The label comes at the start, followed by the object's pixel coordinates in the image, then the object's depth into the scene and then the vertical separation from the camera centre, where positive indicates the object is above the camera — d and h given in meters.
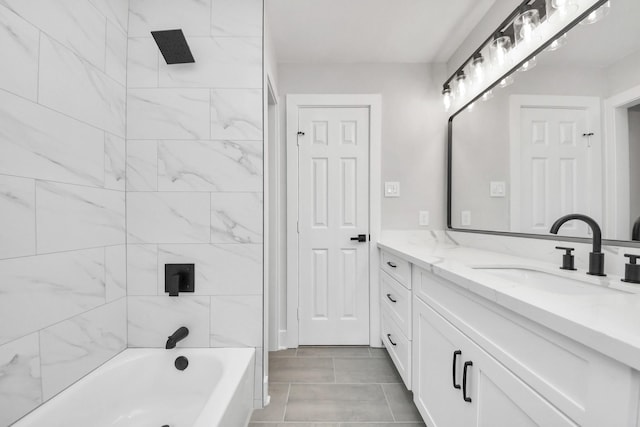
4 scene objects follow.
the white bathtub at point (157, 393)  1.01 -0.78
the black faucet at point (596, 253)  0.96 -0.13
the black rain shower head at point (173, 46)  1.33 +0.86
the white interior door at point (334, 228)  2.23 -0.10
